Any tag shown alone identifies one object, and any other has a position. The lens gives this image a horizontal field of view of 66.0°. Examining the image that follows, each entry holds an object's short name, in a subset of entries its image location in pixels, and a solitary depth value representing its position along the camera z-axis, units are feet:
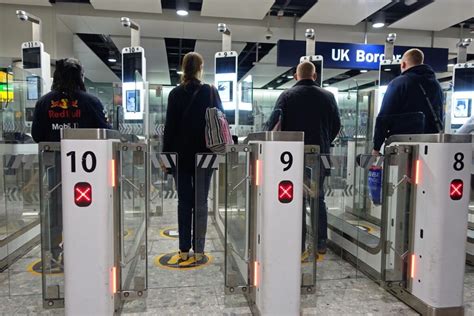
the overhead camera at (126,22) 12.37
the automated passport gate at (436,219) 6.21
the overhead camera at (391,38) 13.53
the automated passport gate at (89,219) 5.32
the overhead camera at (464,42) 13.09
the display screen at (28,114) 12.36
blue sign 16.58
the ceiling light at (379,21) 19.66
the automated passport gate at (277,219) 5.63
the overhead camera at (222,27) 13.40
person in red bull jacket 7.22
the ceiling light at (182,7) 17.92
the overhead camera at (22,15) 11.54
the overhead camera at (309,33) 13.26
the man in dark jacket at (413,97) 8.46
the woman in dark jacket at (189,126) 8.02
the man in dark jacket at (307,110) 8.51
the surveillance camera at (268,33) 19.95
